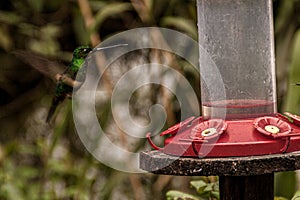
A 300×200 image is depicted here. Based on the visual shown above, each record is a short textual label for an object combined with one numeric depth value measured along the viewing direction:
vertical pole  3.42
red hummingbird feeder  3.44
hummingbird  3.87
